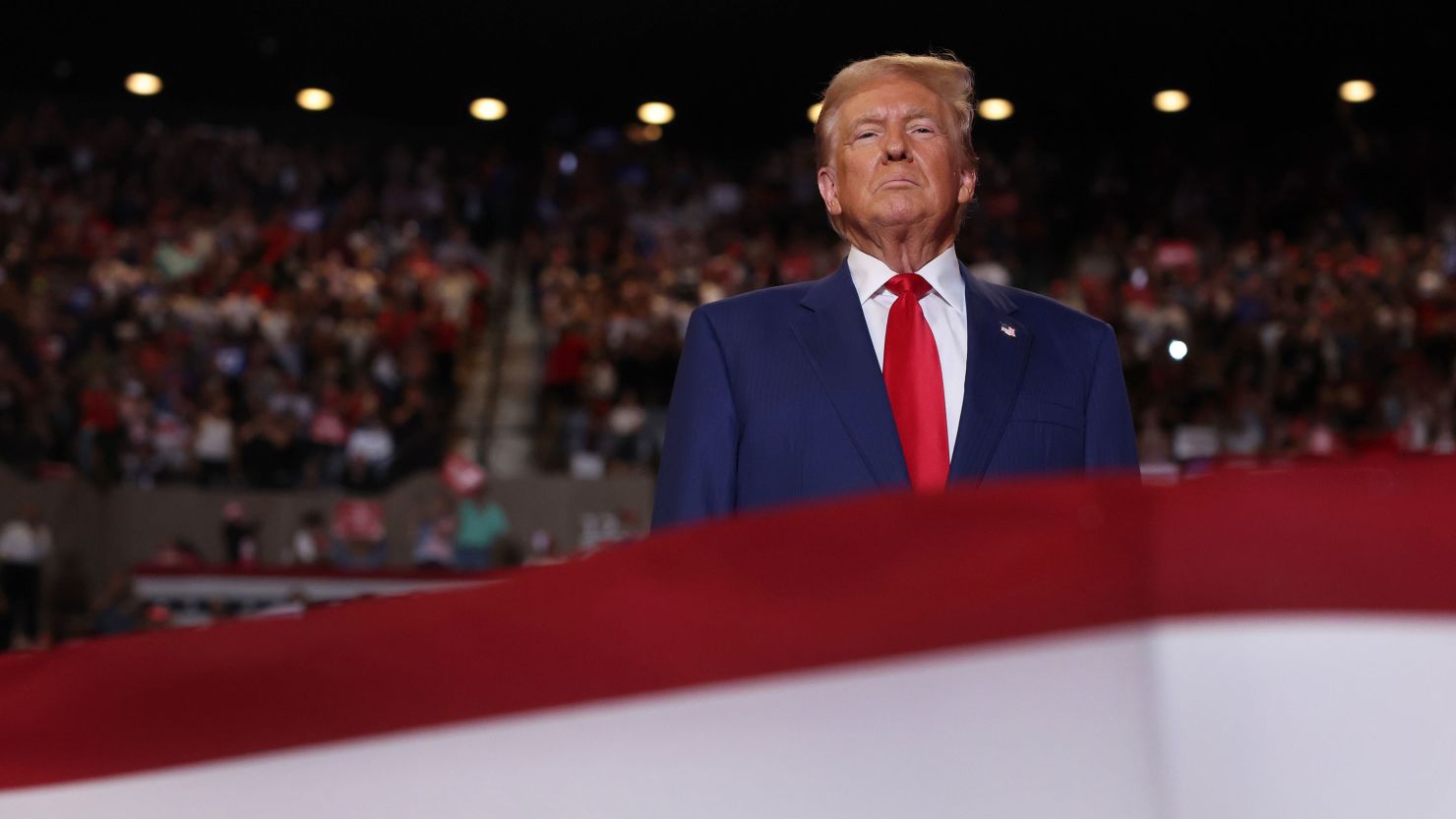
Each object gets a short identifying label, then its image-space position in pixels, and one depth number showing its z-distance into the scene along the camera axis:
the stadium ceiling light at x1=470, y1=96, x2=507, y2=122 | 21.11
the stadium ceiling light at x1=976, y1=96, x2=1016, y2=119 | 20.33
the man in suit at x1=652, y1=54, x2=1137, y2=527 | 2.17
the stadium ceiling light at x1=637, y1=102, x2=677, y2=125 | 21.09
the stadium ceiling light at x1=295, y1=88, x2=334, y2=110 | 21.20
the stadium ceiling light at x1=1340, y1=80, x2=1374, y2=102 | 19.77
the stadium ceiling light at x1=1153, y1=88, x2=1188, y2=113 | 19.98
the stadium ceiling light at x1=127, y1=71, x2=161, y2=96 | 20.44
